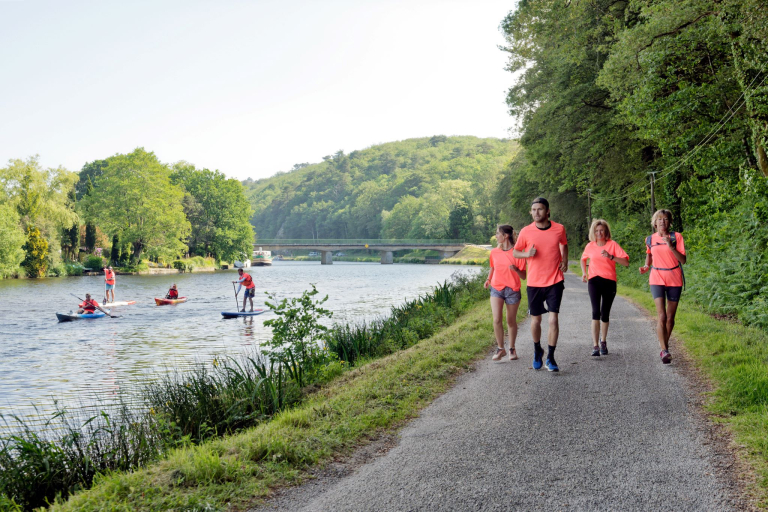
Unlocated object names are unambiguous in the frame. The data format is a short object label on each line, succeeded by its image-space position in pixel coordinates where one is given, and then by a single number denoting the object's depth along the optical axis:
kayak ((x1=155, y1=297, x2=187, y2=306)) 28.78
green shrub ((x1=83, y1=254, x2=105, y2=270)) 58.81
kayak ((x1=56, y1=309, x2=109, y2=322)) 22.27
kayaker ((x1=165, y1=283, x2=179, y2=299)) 29.33
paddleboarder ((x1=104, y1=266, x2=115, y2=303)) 27.77
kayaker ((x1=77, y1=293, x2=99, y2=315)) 23.22
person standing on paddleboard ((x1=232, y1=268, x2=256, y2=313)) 24.12
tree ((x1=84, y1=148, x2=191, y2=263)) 62.00
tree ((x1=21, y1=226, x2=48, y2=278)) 50.12
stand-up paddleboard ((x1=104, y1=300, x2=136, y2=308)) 26.91
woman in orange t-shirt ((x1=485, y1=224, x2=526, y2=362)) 7.61
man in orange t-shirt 7.00
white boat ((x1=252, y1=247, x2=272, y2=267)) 98.99
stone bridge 95.19
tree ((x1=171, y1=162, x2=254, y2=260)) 75.12
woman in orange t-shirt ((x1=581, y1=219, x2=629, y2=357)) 7.96
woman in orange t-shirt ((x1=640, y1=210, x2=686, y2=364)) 7.44
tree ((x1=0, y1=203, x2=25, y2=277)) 45.88
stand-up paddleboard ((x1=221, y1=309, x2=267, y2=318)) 23.58
